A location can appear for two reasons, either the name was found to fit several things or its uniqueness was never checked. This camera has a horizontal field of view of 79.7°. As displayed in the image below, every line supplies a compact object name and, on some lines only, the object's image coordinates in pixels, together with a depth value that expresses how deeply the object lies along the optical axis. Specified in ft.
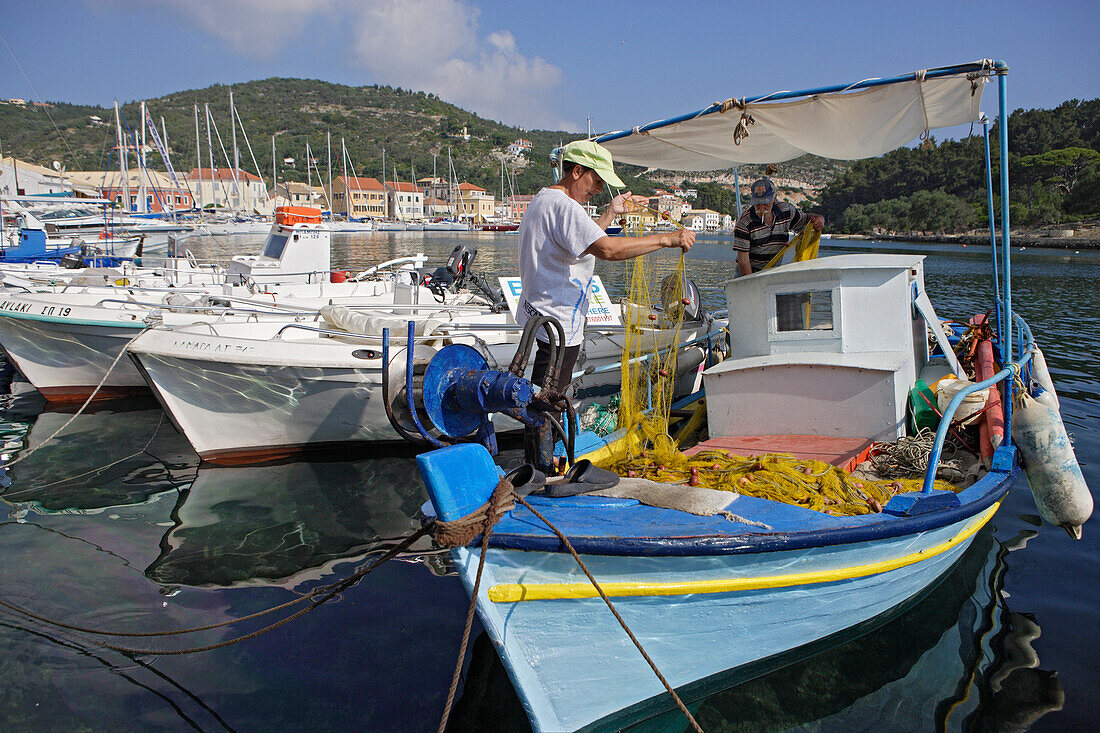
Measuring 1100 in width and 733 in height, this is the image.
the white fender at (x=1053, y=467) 14.78
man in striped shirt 21.85
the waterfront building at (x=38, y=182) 168.14
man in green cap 11.79
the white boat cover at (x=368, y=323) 25.20
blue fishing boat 9.63
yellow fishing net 12.34
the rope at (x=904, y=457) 14.71
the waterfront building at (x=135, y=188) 146.12
